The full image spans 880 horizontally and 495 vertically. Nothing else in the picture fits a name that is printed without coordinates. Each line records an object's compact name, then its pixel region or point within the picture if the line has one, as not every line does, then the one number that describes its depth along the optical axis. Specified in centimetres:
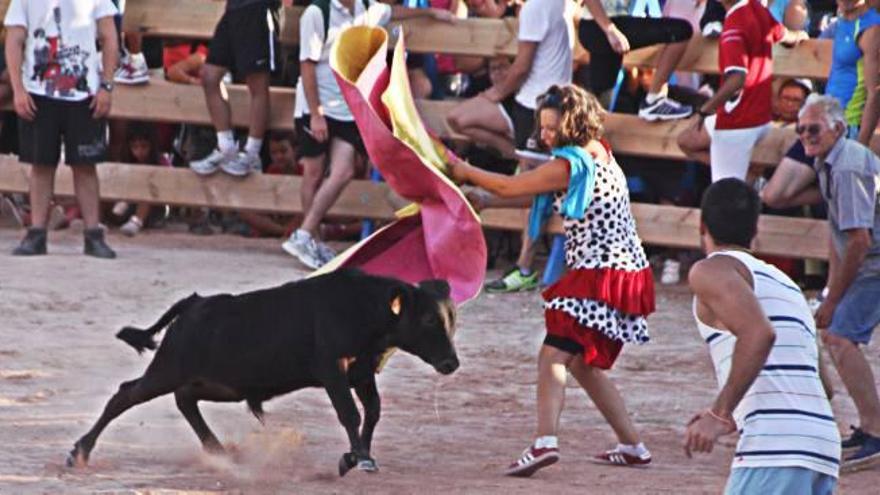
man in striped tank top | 1255
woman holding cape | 1861
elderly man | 1920
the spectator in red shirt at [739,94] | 2680
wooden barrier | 2909
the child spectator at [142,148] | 3322
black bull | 1797
